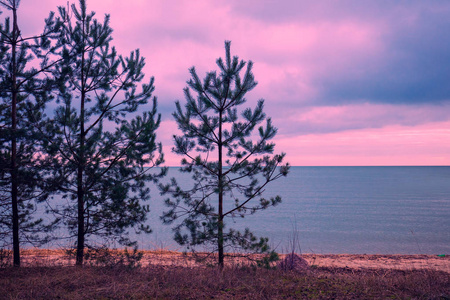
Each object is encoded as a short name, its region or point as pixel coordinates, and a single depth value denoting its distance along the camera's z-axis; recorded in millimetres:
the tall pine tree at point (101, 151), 8234
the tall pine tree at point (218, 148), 8734
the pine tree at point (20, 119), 8344
